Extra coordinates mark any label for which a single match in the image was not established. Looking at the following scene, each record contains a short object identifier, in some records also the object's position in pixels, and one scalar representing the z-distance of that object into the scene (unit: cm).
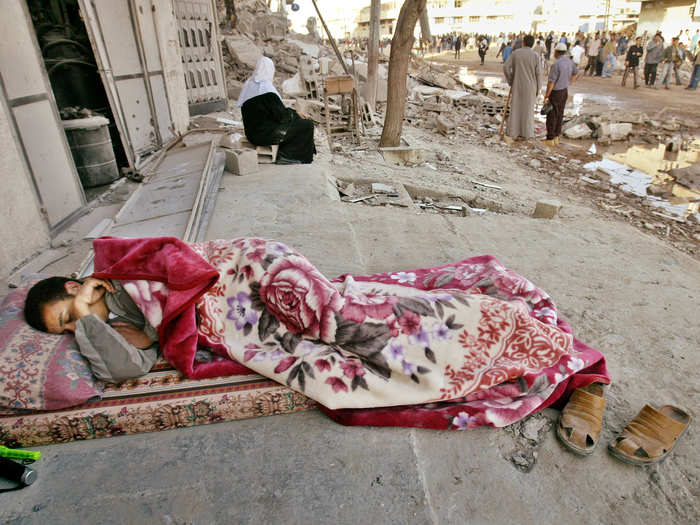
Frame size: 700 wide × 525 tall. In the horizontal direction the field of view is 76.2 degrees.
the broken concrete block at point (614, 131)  938
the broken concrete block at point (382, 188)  531
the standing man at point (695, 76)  1394
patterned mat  175
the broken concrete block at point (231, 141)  579
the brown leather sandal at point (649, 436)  172
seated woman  549
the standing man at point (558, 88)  827
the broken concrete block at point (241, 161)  532
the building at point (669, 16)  2003
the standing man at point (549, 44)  2081
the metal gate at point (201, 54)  866
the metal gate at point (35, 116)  352
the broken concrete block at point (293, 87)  1080
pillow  169
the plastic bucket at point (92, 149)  502
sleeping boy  181
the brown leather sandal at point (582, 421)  175
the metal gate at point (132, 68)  534
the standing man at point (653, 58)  1444
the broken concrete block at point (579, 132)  958
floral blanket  184
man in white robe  859
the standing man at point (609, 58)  1833
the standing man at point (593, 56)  1862
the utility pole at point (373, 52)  996
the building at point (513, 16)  3353
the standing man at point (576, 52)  1692
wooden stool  716
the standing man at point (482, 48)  2374
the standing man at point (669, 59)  1480
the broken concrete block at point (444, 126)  952
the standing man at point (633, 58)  1499
